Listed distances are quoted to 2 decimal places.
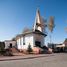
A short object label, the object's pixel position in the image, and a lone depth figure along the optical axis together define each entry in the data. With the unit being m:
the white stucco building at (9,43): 23.47
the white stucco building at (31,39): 18.62
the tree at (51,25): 24.42
